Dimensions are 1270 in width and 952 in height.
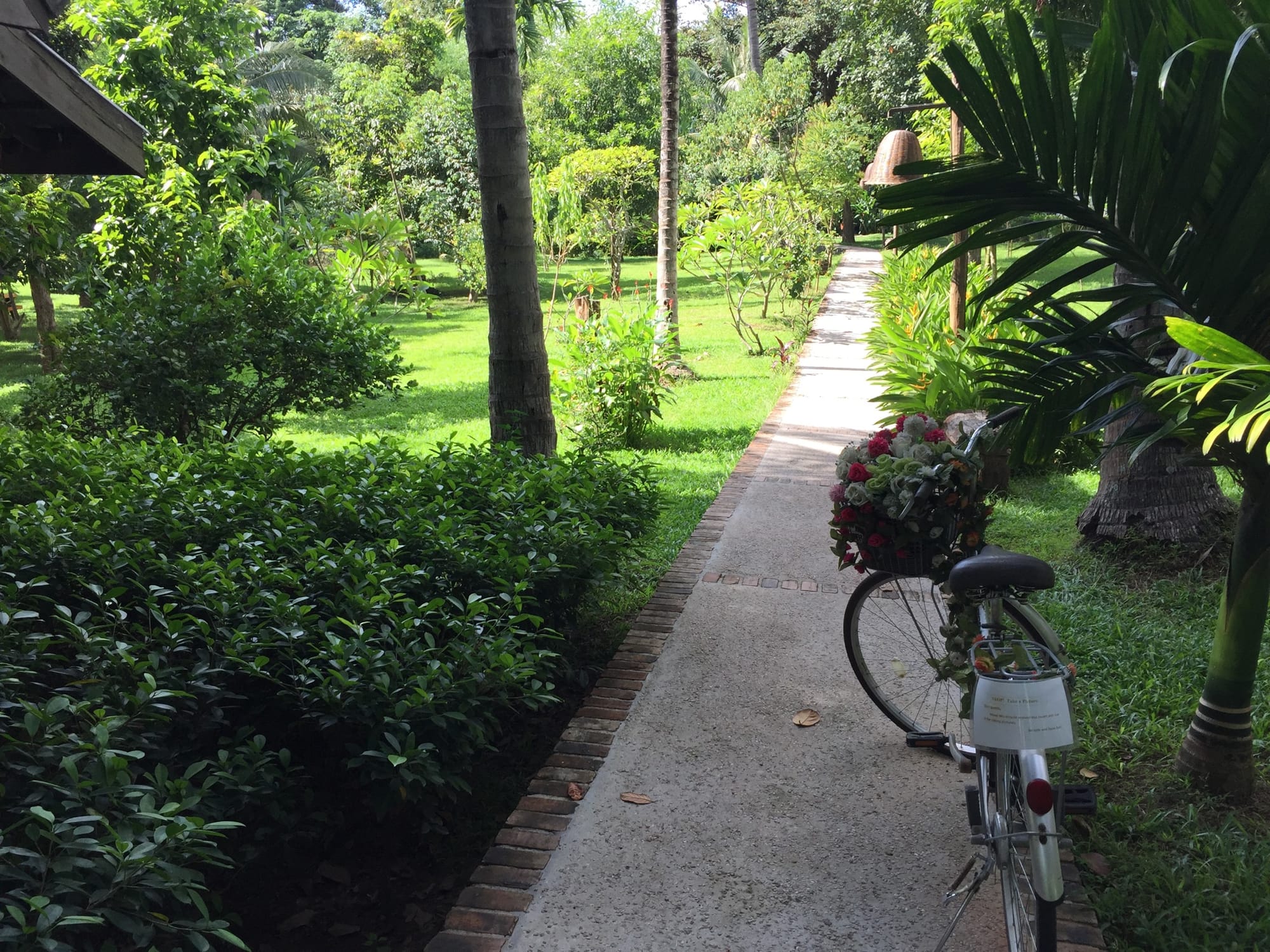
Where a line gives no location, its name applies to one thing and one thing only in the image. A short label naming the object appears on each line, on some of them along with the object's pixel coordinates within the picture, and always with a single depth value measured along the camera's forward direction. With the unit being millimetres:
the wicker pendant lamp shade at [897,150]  11281
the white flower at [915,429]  3439
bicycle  2277
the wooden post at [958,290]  10250
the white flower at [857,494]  3361
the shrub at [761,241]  15453
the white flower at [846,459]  3529
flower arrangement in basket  3264
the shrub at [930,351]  8344
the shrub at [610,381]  9500
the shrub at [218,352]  7594
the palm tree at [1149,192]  2723
